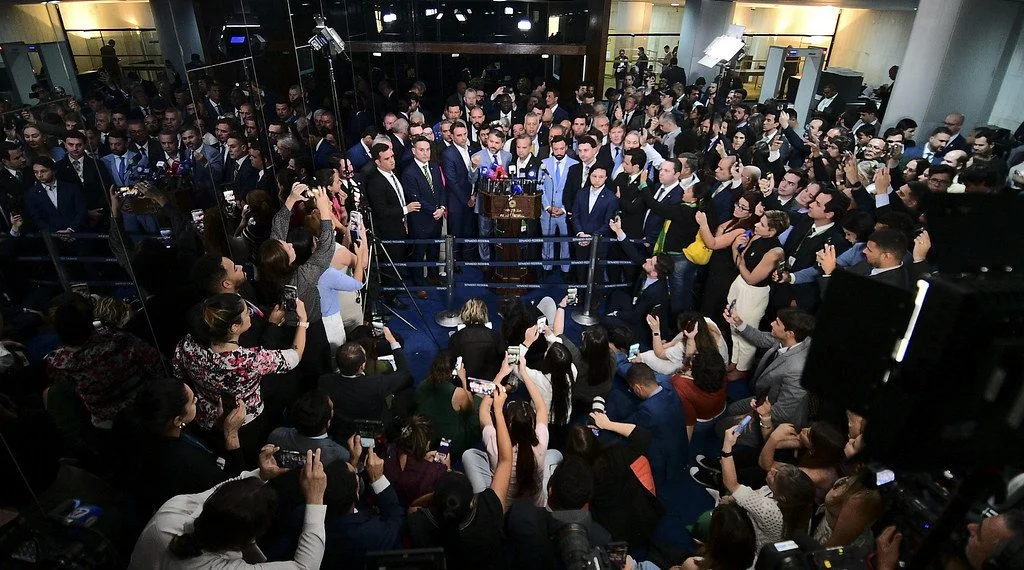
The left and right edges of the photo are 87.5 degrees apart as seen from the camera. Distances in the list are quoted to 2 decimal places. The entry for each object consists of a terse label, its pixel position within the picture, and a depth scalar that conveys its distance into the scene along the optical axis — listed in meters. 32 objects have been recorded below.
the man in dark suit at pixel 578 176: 5.94
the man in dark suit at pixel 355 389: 3.01
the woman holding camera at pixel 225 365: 2.79
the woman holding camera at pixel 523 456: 2.71
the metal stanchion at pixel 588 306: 5.21
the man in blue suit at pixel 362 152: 6.37
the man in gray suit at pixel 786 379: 3.45
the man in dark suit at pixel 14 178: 2.38
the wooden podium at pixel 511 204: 5.34
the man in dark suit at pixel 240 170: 4.98
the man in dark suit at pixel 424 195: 5.68
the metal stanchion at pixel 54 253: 2.86
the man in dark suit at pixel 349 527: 2.34
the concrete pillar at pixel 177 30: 3.52
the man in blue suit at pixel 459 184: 6.14
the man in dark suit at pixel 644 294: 4.57
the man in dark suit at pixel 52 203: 2.66
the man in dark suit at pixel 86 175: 2.76
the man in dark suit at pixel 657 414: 3.14
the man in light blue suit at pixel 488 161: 6.40
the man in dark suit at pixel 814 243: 4.36
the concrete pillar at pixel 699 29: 14.79
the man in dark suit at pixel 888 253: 3.50
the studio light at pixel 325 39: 5.89
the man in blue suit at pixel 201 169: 4.14
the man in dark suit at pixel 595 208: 5.43
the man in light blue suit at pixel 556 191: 6.02
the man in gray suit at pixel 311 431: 2.61
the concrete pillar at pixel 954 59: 8.48
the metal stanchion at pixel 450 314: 5.29
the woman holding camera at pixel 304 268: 3.48
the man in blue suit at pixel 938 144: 6.93
